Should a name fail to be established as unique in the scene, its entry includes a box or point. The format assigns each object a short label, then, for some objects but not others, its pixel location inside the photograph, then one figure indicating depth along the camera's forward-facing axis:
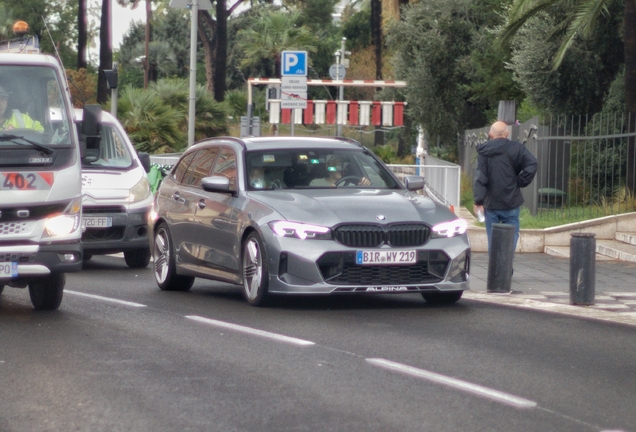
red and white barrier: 41.33
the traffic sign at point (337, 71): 51.67
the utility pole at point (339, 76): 44.56
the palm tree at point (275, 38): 80.75
